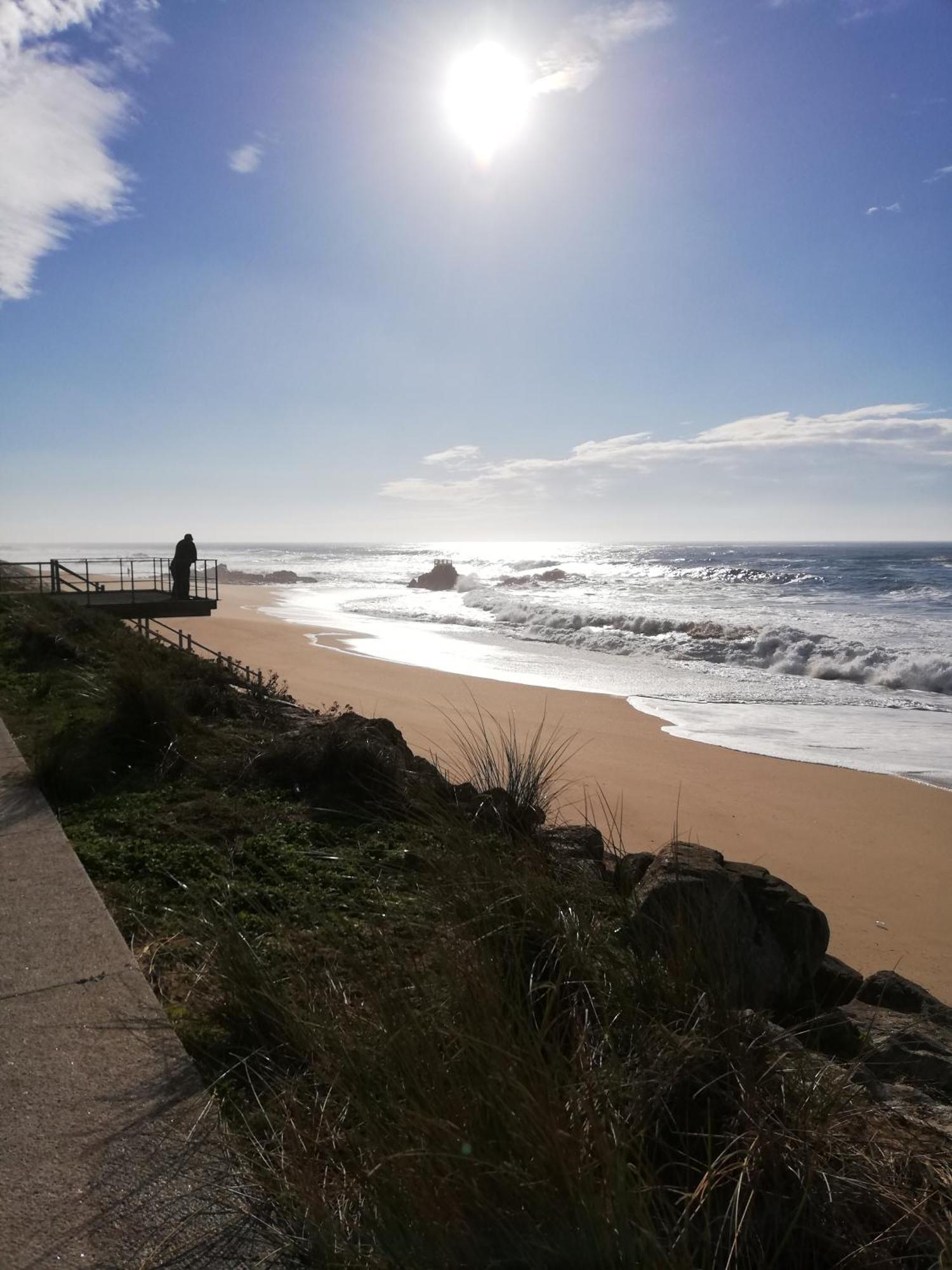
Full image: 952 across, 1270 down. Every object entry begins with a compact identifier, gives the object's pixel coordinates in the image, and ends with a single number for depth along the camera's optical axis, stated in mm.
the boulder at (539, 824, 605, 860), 5012
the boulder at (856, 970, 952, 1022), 4348
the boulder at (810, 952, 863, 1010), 4414
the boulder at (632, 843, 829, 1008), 2686
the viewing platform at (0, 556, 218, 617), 17641
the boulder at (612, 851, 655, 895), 4185
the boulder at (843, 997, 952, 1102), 3068
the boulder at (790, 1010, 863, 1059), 3527
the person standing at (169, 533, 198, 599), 17344
